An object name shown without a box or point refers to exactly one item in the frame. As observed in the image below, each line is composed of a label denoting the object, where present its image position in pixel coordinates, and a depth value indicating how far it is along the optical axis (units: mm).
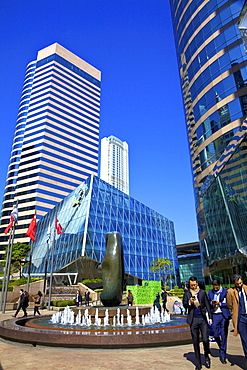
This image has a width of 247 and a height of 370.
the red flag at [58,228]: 28609
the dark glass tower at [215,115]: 23500
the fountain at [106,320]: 11114
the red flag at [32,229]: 26788
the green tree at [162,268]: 50969
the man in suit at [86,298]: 24688
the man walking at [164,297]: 19675
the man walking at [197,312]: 5488
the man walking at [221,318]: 6066
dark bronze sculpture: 13250
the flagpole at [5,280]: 22328
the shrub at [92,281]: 38475
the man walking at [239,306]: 5273
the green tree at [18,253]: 45744
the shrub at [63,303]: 27484
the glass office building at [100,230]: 44344
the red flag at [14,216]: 24855
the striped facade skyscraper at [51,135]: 80388
